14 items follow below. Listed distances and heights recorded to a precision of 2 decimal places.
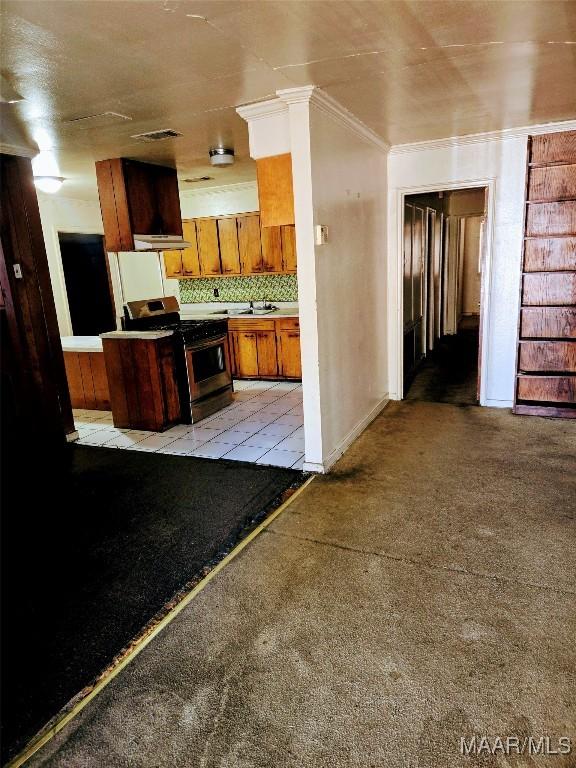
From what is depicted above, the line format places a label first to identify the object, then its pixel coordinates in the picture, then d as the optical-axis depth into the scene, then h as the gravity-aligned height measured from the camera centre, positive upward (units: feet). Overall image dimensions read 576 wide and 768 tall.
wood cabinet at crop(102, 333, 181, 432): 14.93 -3.13
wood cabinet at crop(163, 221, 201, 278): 22.26 +0.59
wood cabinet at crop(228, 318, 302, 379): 20.08 -3.18
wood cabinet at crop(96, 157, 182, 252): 14.96 +2.27
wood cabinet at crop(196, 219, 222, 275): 21.82 +1.07
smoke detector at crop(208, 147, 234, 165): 14.34 +3.21
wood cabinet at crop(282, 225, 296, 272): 20.49 +0.65
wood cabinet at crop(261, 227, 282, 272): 20.68 +0.73
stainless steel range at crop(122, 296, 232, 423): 15.72 -2.59
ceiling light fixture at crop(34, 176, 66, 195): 15.92 +3.06
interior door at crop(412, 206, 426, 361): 19.79 -0.63
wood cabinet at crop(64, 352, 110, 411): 17.13 -3.44
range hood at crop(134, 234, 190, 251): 15.25 +0.98
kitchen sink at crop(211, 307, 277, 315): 21.08 -1.78
